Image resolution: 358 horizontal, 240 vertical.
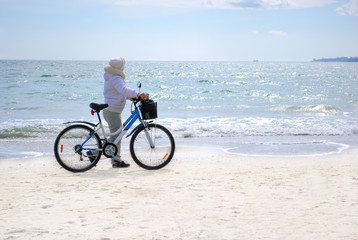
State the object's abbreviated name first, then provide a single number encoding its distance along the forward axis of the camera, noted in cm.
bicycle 621
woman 622
